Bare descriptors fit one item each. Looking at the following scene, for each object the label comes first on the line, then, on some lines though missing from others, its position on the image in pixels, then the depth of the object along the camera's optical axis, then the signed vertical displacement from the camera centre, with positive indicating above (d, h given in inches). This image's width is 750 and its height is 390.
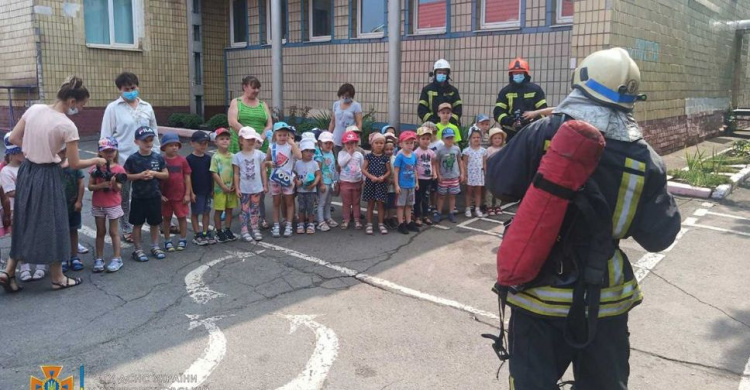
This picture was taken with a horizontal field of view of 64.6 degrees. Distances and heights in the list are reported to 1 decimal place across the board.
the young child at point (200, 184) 262.1 -35.7
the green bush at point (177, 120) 583.0 -17.2
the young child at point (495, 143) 305.3 -19.3
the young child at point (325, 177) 288.2 -35.7
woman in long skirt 197.8 -26.8
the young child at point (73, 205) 222.1 -38.9
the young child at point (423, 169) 291.1 -31.1
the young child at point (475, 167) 309.0 -31.8
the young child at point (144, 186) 238.4 -33.6
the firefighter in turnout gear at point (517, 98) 287.0 +3.9
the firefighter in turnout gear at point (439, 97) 322.3 +4.5
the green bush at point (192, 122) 574.6 -18.9
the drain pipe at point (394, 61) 381.1 +28.0
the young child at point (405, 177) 279.7 -33.7
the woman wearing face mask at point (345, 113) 323.9 -4.8
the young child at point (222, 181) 264.2 -34.4
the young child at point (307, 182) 280.2 -36.6
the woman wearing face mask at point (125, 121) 255.8 -8.3
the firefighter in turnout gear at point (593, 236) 92.0 -20.3
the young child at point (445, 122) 308.8 -8.7
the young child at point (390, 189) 285.0 -40.4
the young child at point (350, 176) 288.8 -34.7
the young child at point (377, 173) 282.8 -32.5
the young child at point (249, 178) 264.7 -33.6
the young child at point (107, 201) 226.4 -38.1
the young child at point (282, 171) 279.3 -31.6
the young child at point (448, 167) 299.7 -31.0
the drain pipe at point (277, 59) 458.9 +34.9
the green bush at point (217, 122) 545.0 -17.7
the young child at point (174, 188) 251.0 -36.0
